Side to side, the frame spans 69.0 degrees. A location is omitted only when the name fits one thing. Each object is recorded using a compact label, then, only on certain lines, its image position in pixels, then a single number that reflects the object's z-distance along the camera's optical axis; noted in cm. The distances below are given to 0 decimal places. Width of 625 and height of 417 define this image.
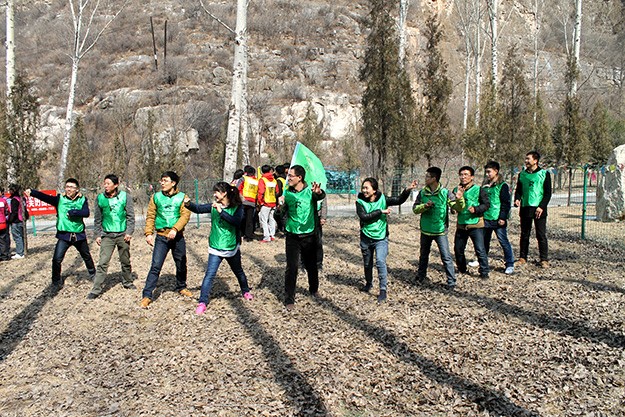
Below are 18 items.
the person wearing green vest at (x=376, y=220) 603
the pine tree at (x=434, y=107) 1502
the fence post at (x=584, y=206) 1020
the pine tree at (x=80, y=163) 2052
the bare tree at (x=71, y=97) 1878
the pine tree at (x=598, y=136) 2731
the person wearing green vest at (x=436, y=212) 641
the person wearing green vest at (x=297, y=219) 573
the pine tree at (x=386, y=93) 1468
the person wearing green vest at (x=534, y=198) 762
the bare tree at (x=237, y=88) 1163
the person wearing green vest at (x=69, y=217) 698
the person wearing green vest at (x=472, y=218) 666
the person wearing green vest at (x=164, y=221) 609
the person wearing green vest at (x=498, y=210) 727
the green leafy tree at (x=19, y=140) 1030
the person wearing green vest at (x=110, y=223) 658
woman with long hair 568
